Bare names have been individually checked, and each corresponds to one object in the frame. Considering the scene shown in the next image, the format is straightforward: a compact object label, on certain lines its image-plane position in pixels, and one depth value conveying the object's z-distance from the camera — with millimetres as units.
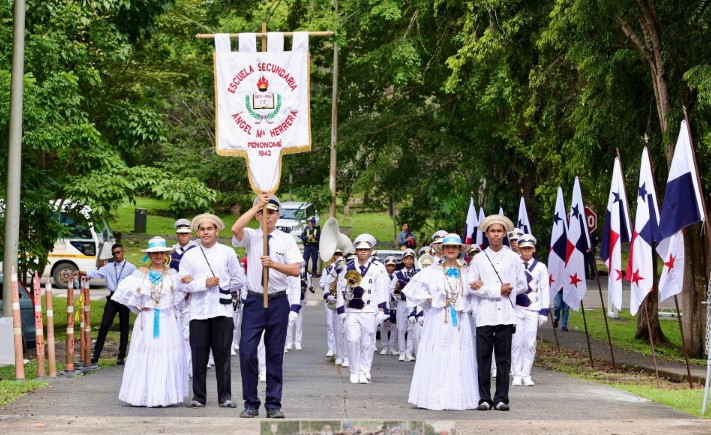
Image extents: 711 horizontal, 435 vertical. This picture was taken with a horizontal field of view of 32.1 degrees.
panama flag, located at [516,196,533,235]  23370
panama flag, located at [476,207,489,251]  25800
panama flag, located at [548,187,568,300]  20391
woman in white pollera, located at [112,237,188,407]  13000
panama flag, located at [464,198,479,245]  27234
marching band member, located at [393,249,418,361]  20578
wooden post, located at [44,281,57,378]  15774
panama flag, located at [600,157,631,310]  17484
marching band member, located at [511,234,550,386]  16234
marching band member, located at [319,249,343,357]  19652
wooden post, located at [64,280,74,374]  16766
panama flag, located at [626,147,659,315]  16500
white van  32906
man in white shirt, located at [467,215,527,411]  13047
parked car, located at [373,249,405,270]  31216
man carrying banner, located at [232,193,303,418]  11695
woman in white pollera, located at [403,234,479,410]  13000
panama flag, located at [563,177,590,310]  19484
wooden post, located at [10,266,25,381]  15133
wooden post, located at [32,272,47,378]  15430
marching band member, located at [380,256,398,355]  21031
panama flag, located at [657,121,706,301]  14562
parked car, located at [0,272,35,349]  19484
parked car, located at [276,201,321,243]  40906
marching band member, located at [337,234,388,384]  16281
